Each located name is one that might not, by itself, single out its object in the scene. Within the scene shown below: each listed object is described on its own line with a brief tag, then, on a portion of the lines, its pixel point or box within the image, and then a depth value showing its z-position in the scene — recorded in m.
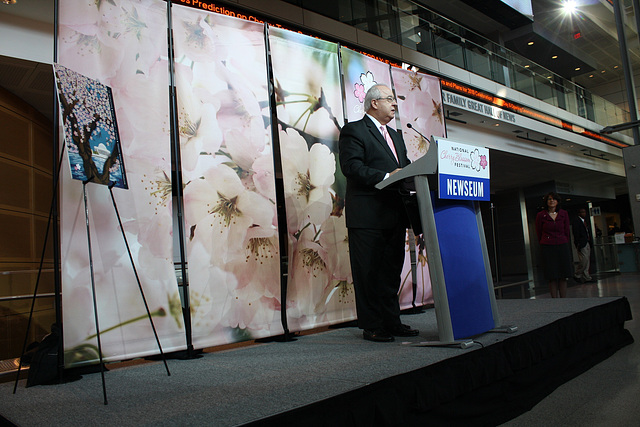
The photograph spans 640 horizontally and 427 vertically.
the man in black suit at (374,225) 2.46
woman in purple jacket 4.82
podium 2.07
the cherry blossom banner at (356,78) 3.78
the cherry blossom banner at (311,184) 3.16
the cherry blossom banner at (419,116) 4.04
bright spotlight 10.96
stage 1.38
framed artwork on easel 1.90
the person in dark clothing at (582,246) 7.36
